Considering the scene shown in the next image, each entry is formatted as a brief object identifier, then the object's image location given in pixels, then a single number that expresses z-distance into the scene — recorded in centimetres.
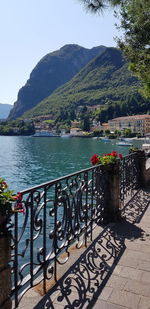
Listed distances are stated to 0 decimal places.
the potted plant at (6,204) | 192
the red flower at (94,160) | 494
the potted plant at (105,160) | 493
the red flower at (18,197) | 207
